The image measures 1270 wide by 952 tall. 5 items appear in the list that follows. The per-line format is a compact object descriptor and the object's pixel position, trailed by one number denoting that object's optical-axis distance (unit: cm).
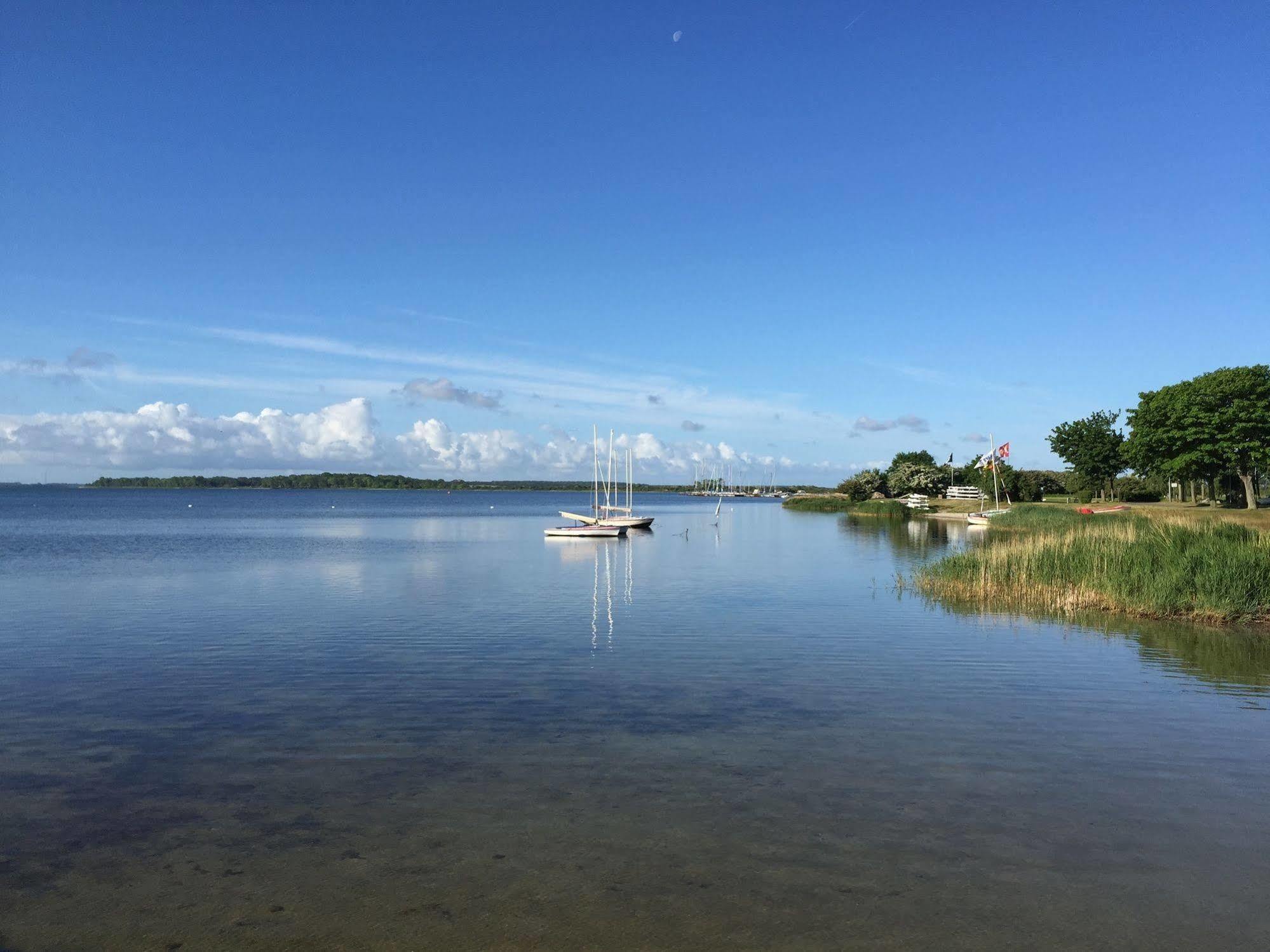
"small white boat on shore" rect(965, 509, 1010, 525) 9588
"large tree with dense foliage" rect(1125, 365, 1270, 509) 7569
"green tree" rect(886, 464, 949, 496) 16562
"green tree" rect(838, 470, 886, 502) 17012
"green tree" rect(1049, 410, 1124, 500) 11375
